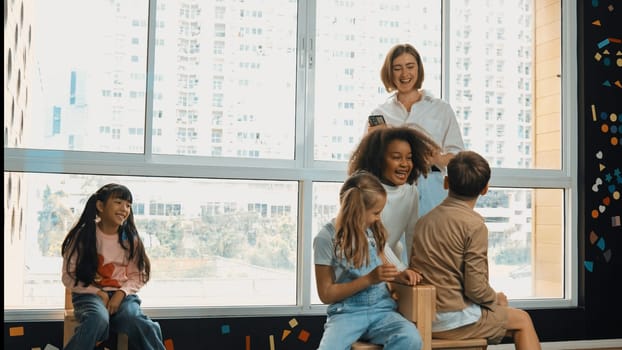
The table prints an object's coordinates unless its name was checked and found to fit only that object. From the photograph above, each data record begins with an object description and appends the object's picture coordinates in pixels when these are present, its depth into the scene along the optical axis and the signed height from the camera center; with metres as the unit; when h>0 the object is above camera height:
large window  3.32 +0.38
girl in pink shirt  2.73 -0.29
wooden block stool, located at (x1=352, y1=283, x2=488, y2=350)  2.31 -0.35
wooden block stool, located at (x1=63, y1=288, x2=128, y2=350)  2.79 -0.50
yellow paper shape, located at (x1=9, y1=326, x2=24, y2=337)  3.22 -0.60
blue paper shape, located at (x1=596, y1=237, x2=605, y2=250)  4.02 -0.18
